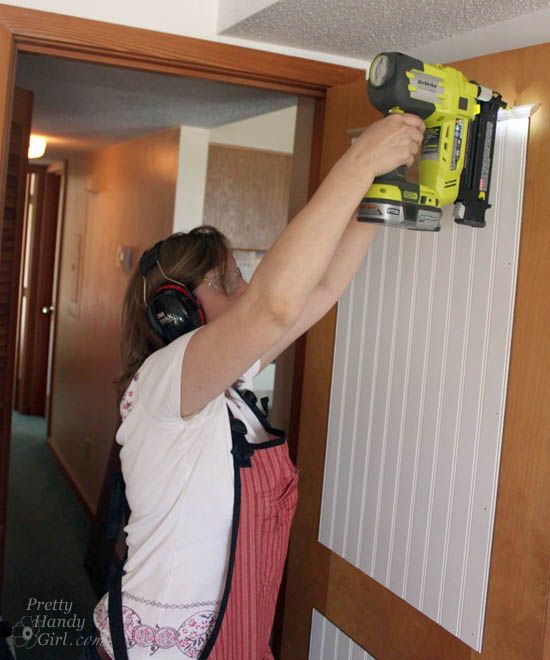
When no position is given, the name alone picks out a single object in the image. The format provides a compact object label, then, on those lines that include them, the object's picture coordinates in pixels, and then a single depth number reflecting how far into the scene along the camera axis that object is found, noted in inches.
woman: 51.8
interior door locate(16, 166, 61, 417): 271.0
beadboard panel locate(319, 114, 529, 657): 60.2
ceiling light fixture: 161.3
